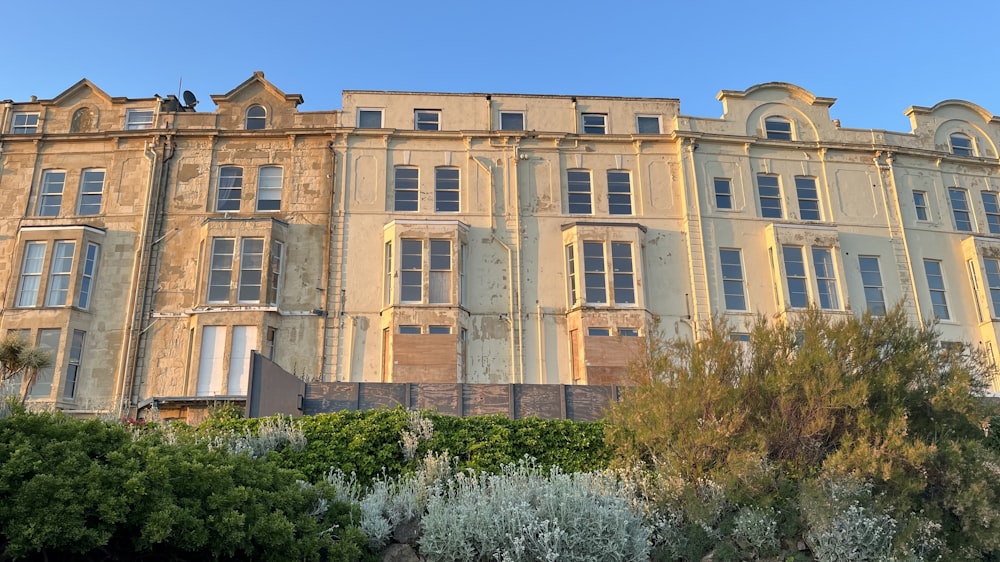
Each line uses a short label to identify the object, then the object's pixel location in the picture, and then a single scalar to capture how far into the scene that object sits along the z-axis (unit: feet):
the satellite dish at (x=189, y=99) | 99.60
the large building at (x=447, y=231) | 82.28
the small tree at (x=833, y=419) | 39.27
